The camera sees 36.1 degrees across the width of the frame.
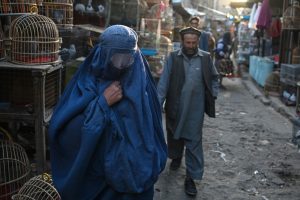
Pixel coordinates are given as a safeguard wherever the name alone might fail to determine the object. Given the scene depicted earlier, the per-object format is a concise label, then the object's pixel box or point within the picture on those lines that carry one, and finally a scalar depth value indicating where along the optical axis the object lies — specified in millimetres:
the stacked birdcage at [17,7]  5043
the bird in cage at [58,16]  6344
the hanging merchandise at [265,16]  15683
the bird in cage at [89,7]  8641
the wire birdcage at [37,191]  4121
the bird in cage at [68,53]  6002
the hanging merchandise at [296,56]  12468
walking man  5660
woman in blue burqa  2486
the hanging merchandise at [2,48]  5016
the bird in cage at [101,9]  8909
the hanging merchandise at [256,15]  16453
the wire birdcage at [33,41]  4871
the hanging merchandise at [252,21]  18088
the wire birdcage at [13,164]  4758
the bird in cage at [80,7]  8500
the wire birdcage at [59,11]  6301
